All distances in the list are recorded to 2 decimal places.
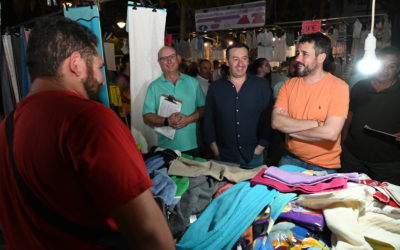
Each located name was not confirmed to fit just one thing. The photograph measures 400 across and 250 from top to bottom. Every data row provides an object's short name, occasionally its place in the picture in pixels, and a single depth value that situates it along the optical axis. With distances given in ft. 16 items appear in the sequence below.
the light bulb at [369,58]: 5.87
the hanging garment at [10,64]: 11.55
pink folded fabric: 5.02
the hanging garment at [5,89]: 11.71
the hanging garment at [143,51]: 10.61
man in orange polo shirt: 8.05
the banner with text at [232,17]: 25.11
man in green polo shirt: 10.91
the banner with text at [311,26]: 19.06
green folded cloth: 5.52
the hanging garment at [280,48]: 28.63
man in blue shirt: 10.14
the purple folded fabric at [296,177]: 5.25
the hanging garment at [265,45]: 28.30
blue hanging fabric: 8.59
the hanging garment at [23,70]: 10.73
